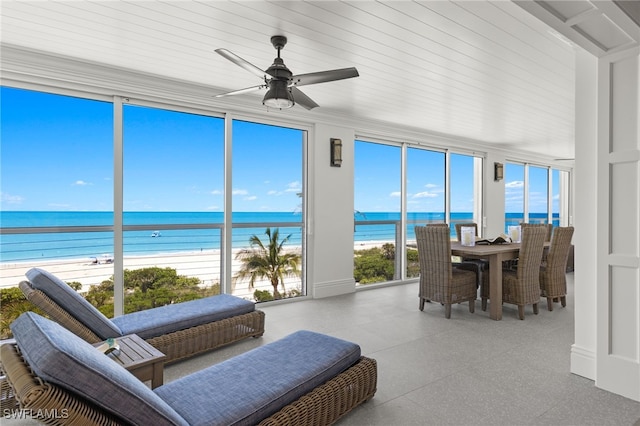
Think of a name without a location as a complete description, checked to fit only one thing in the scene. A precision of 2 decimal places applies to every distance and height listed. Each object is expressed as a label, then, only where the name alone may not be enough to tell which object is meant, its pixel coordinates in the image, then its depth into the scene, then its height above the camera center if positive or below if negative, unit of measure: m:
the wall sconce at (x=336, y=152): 5.14 +0.88
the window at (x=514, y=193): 8.13 +0.45
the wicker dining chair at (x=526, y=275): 3.96 -0.71
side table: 1.92 -0.82
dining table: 3.99 -0.61
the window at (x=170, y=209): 4.02 +0.05
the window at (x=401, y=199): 6.05 +0.25
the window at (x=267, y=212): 4.67 +0.01
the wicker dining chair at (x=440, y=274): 4.02 -0.72
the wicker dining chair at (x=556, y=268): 4.21 -0.67
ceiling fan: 2.60 +1.01
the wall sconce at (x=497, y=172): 7.37 +0.84
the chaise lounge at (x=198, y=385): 1.09 -0.84
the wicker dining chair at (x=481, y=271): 4.37 -0.74
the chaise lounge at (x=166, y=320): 2.29 -0.86
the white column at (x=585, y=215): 2.57 -0.02
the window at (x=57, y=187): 3.44 +0.28
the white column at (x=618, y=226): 2.29 -0.09
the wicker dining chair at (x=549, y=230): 5.83 -0.29
